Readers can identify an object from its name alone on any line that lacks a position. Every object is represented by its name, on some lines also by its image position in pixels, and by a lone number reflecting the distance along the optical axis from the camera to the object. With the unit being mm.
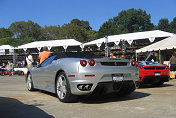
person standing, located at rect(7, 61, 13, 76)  21344
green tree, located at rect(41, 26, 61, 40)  68619
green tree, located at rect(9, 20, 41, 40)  69688
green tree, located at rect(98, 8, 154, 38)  77938
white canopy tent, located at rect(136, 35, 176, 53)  14859
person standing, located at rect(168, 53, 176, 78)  12323
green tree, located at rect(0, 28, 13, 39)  73000
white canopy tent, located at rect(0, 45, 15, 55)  39688
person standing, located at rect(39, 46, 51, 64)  8766
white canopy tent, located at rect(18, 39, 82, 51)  34625
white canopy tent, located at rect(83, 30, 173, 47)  26639
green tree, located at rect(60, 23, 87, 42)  60241
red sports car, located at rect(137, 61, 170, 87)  8263
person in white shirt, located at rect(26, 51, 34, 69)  10266
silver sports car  4727
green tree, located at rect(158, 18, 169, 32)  78562
